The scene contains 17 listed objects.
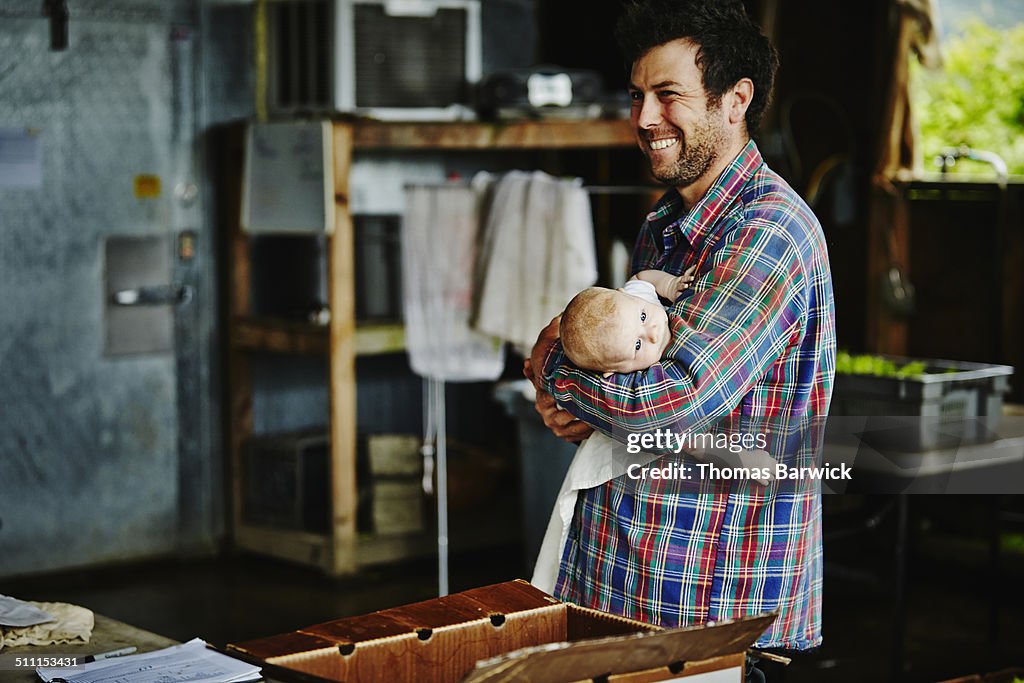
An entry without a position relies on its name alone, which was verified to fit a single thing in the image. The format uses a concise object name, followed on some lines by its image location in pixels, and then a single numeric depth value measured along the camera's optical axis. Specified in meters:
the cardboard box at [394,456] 5.80
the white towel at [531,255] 4.94
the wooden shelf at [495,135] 5.58
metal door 5.57
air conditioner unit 5.61
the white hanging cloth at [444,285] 5.16
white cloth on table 2.38
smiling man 2.05
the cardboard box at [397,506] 5.79
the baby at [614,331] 2.05
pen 2.28
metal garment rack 5.18
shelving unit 5.50
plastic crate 4.27
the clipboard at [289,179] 5.45
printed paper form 2.16
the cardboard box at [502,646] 1.61
